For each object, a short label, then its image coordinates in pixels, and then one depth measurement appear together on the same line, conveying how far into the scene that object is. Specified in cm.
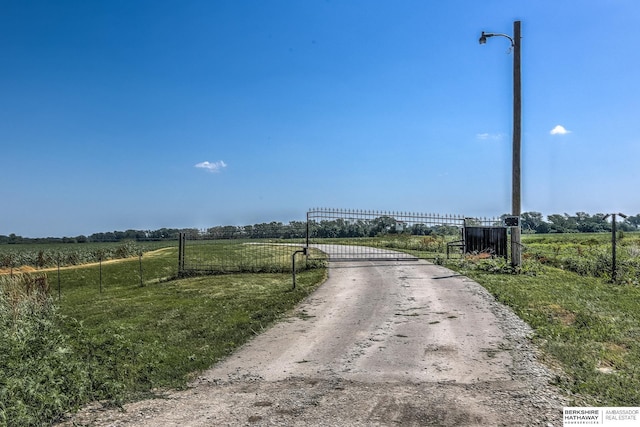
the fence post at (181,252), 1721
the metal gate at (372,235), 1768
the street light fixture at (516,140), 1511
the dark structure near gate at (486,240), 1719
